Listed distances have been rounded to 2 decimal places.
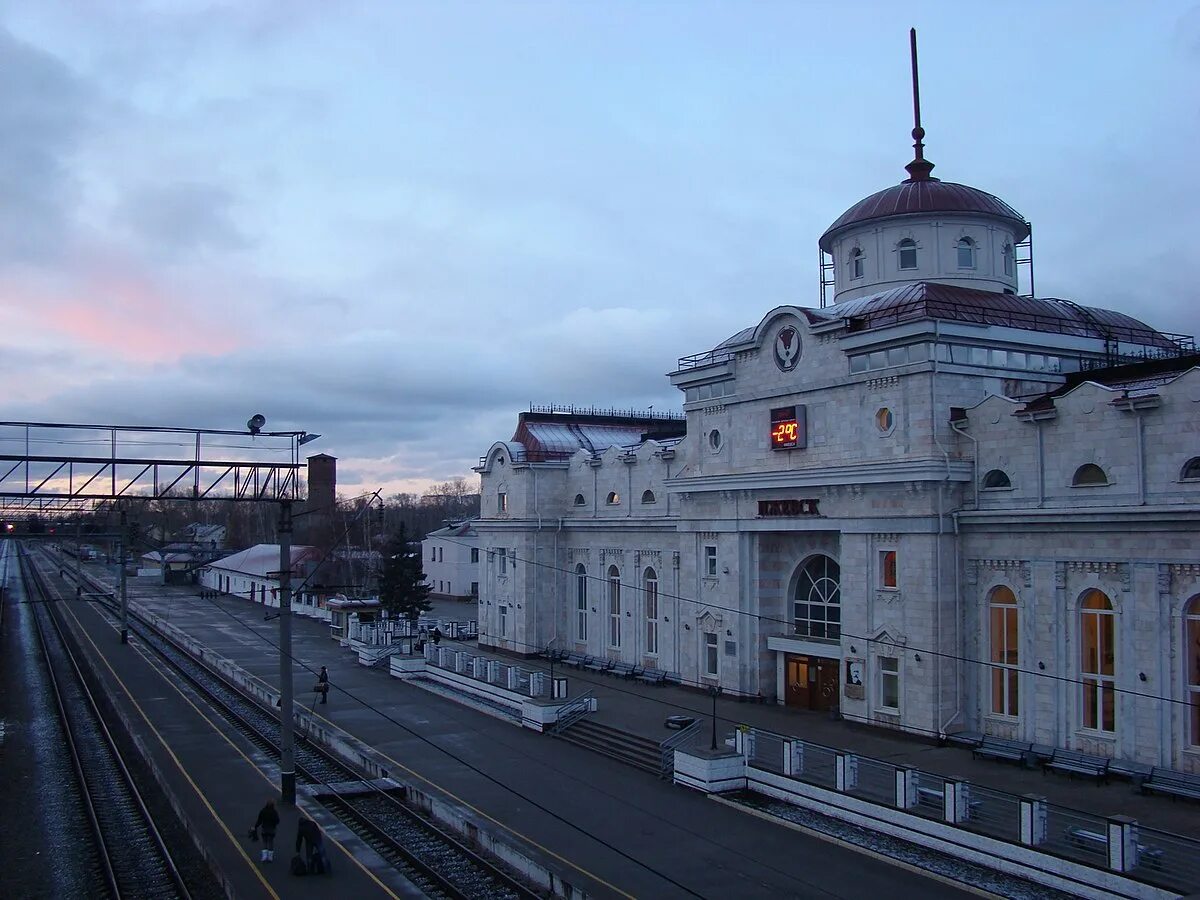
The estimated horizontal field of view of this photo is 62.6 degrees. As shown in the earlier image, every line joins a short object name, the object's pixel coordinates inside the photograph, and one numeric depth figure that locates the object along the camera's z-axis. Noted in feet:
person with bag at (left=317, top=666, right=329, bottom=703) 119.44
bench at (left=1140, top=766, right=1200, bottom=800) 67.72
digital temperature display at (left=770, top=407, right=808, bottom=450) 103.40
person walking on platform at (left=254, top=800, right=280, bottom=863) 62.08
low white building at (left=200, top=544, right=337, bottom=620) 250.37
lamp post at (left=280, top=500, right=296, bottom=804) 75.92
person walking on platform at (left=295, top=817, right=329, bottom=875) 59.77
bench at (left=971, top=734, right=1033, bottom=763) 79.66
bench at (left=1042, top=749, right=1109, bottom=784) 73.82
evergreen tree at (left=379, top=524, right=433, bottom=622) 198.80
